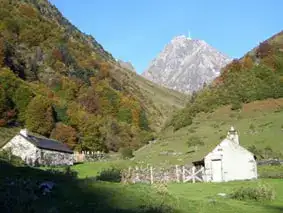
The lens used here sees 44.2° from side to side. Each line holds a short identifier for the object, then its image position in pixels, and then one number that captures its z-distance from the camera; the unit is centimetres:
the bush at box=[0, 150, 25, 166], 3695
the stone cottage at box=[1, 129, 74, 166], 4425
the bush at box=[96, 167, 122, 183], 2624
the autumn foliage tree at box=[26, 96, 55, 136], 6850
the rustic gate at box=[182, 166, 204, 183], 2862
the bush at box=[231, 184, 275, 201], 1866
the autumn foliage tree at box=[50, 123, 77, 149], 6718
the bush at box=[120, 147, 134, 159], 5005
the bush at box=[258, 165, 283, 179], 2844
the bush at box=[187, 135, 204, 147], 4614
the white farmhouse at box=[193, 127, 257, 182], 2973
